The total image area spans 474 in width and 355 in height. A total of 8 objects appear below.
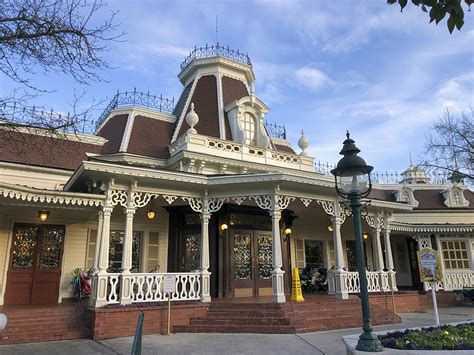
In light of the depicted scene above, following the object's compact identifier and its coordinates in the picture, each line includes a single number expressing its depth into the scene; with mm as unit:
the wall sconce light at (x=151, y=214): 10428
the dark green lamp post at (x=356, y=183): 5273
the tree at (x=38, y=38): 5301
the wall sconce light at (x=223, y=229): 10928
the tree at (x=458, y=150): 16828
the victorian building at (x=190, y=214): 9062
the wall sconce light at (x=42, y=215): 9969
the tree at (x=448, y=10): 2879
